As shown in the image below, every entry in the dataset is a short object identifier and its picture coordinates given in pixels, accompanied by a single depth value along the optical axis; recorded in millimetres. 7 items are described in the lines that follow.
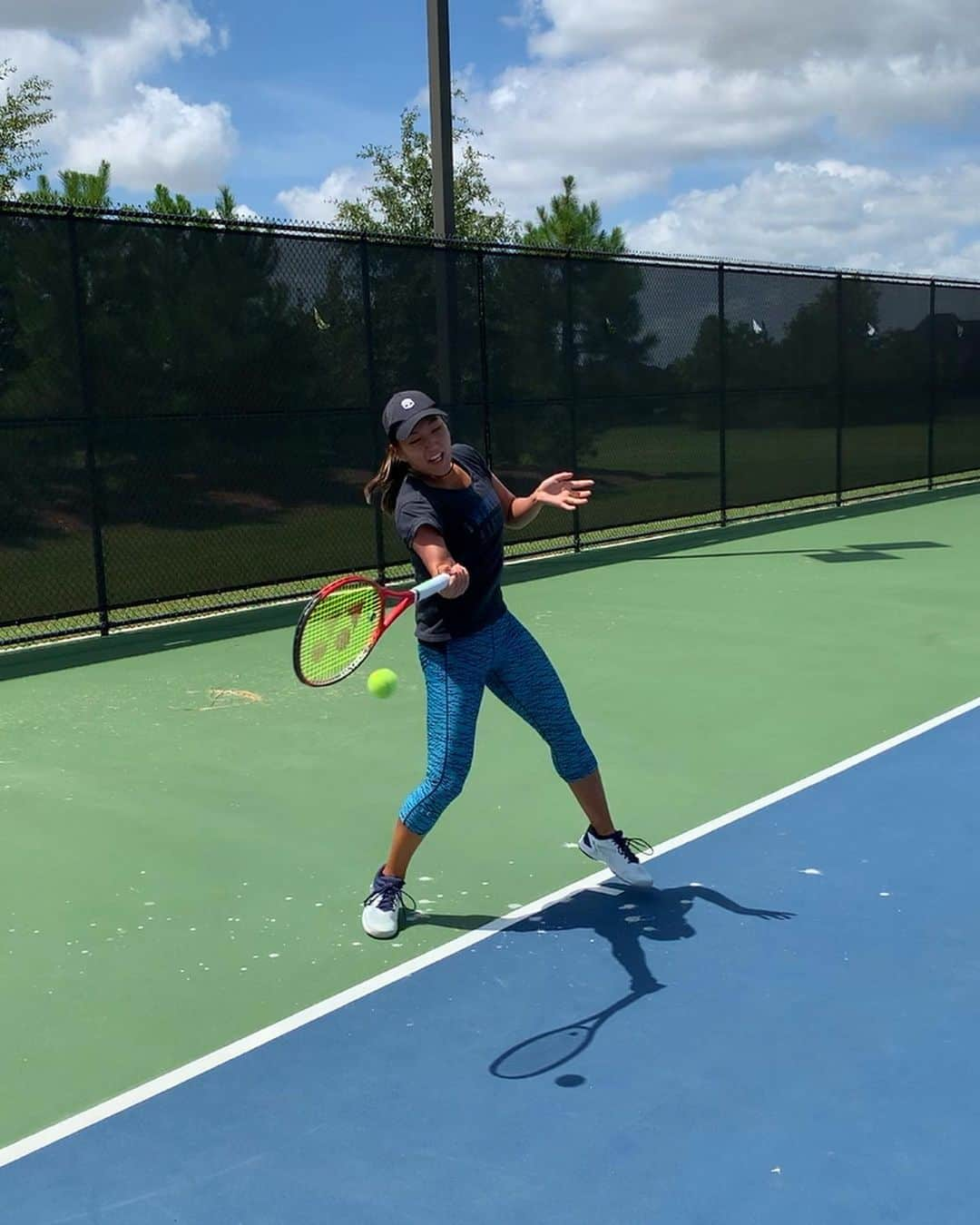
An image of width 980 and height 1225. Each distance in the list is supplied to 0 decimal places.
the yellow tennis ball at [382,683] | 3883
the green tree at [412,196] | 24047
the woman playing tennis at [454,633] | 4066
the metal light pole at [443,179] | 11609
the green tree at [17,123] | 21484
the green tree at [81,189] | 21136
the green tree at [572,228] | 30531
